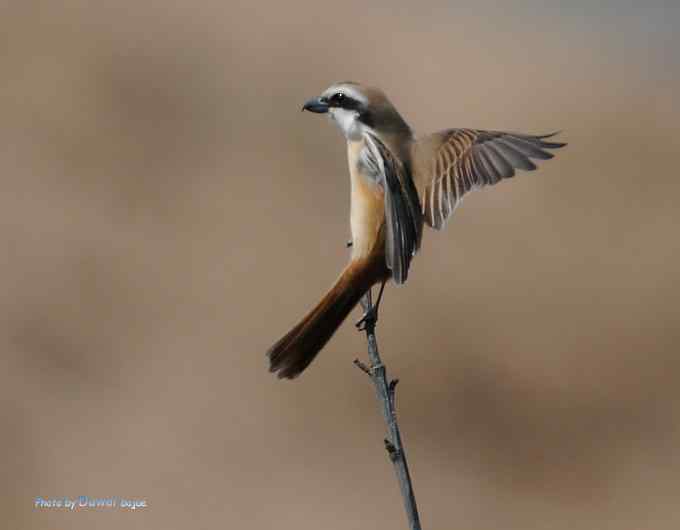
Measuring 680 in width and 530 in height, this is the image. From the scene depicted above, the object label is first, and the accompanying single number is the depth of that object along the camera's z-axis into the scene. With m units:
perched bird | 7.64
